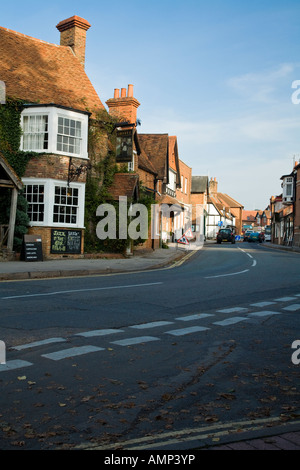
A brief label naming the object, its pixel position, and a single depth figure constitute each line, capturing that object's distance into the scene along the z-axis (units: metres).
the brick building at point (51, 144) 19.36
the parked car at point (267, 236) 88.62
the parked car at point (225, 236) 54.38
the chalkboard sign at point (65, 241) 19.45
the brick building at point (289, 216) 50.16
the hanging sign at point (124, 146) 22.20
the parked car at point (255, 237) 68.50
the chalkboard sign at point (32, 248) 17.64
